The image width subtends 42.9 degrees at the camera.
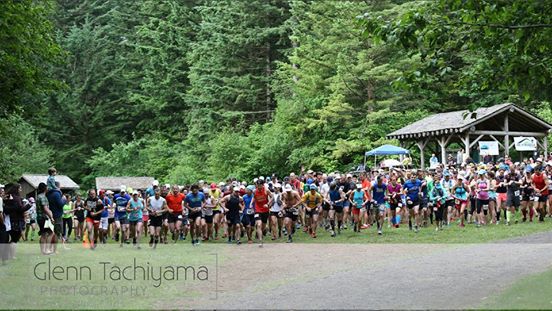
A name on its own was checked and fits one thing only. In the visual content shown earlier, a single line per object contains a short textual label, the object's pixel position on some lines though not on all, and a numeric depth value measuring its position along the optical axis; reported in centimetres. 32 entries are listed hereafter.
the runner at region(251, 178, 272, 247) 2167
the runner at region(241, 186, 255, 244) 2194
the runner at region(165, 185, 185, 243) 2148
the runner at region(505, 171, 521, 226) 2394
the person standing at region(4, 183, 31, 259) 1670
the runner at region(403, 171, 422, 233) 2284
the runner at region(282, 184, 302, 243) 2245
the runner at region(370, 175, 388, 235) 2312
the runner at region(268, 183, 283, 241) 2230
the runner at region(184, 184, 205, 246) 2200
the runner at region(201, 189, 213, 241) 2253
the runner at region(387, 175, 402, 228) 2408
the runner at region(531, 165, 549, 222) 2405
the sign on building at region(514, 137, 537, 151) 3547
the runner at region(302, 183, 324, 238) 2269
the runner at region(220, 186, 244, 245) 2200
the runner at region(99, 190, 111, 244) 2267
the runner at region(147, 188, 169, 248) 2092
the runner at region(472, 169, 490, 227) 2353
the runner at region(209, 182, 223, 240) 2295
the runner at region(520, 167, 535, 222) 2428
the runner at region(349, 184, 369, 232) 2330
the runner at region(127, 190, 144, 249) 2130
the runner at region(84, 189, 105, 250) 2161
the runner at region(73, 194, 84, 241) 2484
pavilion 3425
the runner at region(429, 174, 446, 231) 2305
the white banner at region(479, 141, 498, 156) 3388
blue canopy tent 3428
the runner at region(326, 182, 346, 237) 2344
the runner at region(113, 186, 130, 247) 2181
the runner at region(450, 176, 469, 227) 2371
